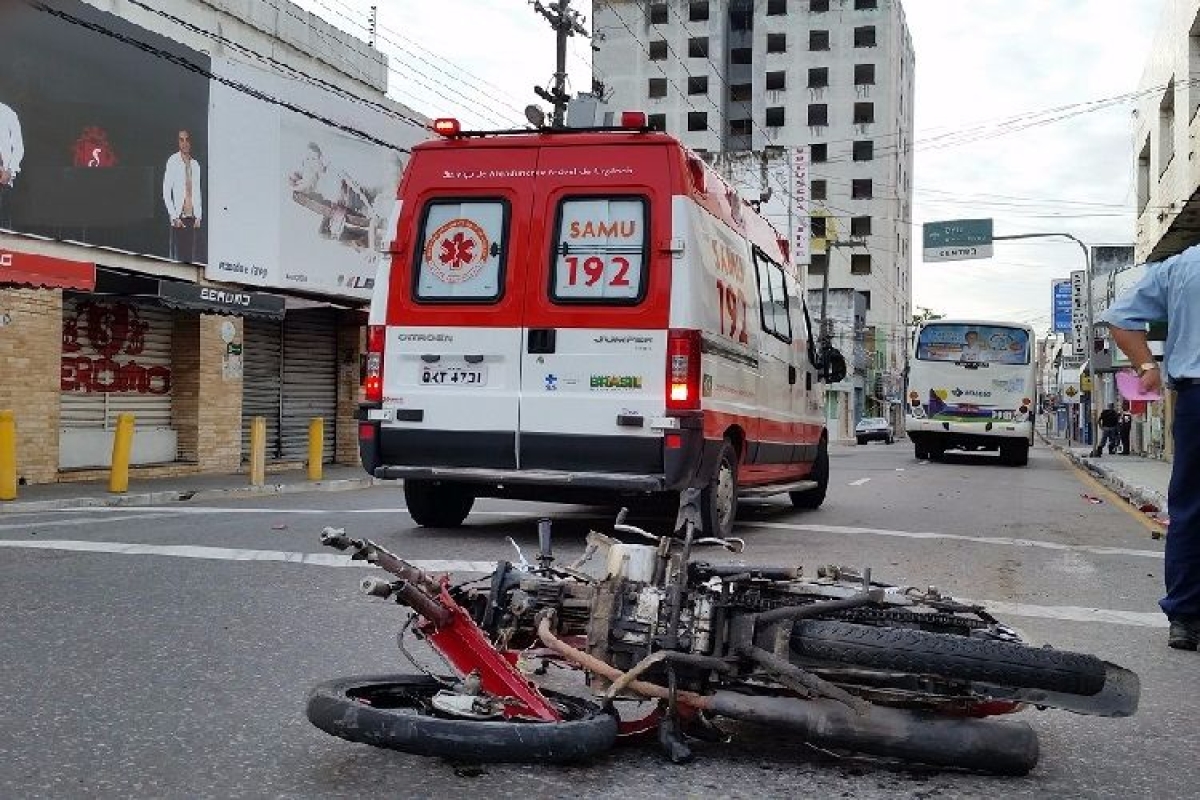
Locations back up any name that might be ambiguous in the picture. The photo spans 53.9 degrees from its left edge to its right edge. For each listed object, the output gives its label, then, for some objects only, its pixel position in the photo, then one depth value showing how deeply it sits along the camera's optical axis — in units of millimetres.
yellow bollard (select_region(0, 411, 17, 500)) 12523
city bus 28000
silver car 56312
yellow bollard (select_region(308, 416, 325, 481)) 17781
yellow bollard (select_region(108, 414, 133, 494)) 13945
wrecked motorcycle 3064
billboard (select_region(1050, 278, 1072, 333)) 59094
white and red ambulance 7832
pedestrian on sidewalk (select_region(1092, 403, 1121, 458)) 34094
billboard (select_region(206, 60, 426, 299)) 17703
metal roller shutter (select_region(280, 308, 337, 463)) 20797
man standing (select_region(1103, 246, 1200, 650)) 4980
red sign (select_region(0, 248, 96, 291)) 13250
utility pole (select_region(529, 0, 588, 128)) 24594
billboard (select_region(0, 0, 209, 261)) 14172
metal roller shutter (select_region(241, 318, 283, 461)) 19672
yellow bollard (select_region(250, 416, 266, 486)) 15875
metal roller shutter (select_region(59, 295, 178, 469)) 16109
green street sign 38594
